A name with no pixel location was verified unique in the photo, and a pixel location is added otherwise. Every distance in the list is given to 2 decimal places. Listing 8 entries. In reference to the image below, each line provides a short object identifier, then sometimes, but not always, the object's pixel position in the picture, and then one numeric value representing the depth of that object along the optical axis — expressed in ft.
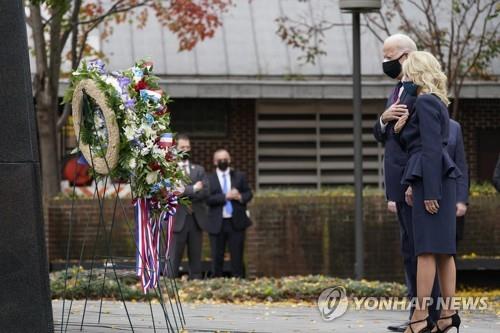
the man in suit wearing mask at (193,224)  58.13
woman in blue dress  29.99
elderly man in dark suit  31.45
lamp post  49.08
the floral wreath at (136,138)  30.25
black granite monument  25.95
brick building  88.48
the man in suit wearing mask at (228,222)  61.21
